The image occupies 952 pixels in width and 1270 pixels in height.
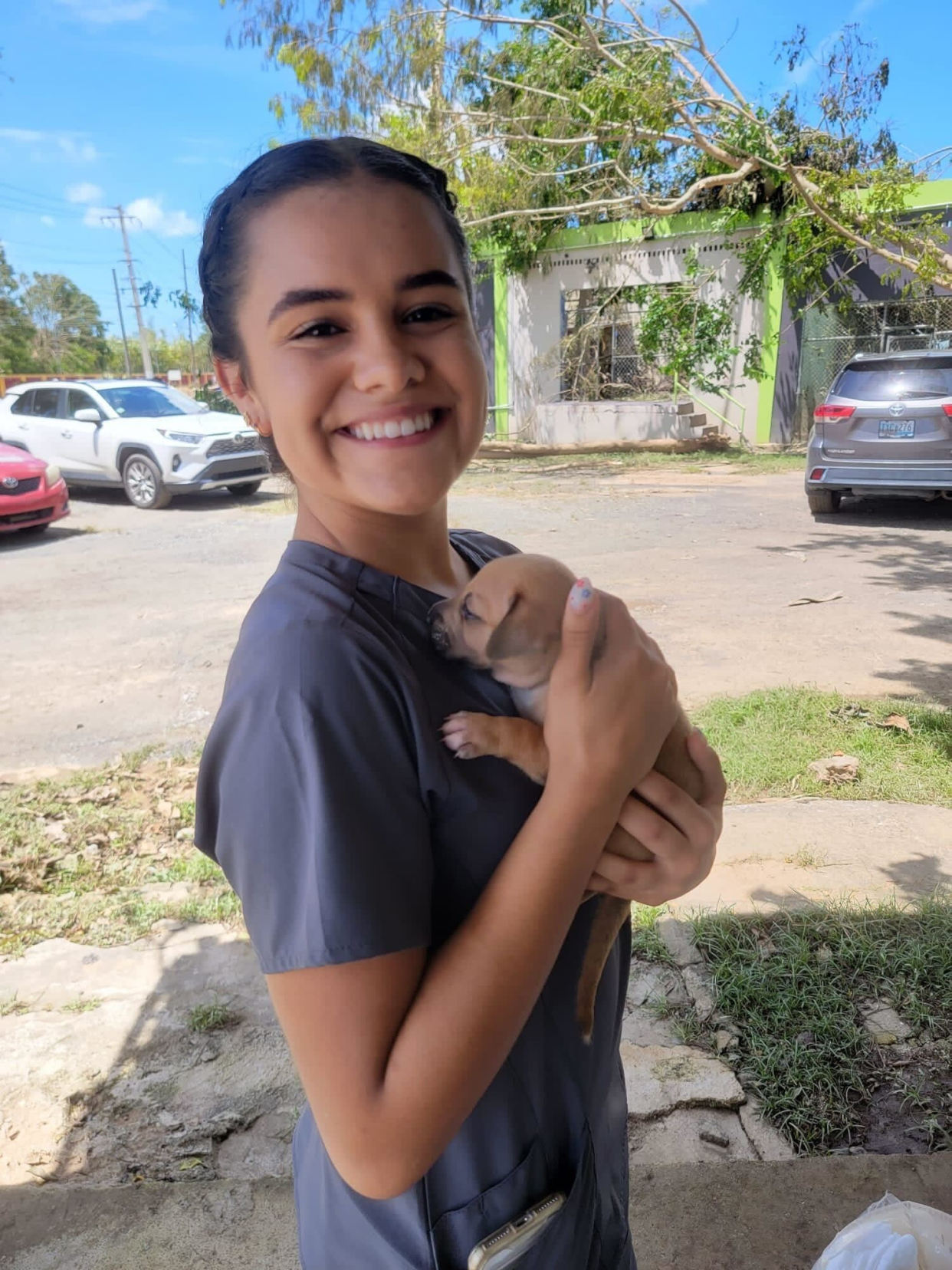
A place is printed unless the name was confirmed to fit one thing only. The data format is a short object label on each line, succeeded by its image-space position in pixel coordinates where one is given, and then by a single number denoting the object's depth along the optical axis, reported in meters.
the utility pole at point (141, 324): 41.59
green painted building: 15.20
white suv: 11.72
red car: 9.73
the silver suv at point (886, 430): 9.41
